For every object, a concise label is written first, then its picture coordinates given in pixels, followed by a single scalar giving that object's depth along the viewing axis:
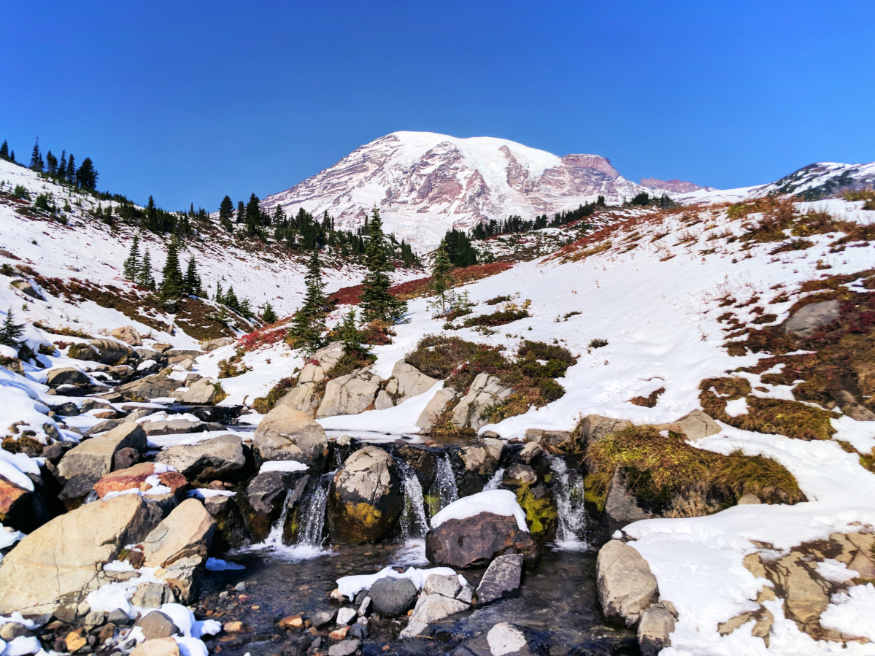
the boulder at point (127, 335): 36.34
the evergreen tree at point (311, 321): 24.53
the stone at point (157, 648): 6.01
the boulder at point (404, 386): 19.16
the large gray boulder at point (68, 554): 7.18
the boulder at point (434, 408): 16.77
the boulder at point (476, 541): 9.16
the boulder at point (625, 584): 6.92
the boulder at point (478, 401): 16.19
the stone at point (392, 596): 7.66
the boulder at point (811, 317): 12.10
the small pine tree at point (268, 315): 49.16
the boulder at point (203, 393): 23.19
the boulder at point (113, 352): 30.48
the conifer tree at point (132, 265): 56.31
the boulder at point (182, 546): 7.89
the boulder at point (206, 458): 12.03
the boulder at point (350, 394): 19.38
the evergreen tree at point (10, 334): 24.09
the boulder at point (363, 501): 10.73
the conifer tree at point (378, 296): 28.95
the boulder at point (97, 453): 11.02
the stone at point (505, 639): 6.49
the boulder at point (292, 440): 13.42
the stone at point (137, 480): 9.95
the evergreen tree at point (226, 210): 114.41
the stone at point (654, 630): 6.18
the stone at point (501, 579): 8.06
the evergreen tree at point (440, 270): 29.25
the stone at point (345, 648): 6.53
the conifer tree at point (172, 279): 50.45
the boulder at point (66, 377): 22.61
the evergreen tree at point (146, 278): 55.00
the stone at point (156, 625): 6.64
